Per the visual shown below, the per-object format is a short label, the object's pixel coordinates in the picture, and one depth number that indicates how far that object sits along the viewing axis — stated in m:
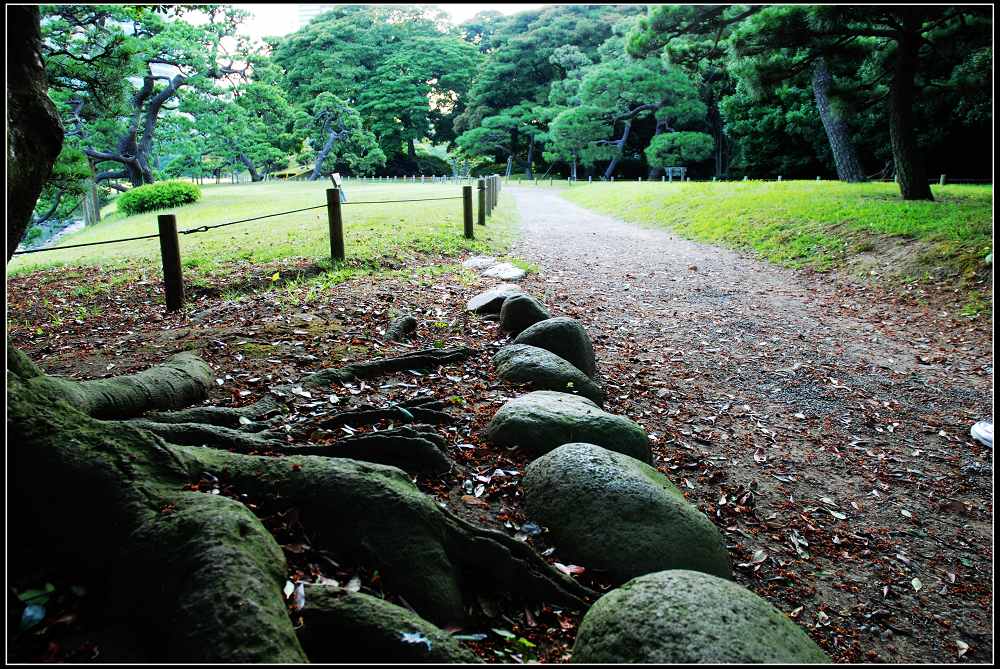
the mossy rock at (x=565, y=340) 5.95
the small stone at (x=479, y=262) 10.60
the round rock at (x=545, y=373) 5.31
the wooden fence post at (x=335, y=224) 8.66
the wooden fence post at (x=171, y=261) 6.54
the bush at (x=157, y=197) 21.64
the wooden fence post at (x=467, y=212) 13.16
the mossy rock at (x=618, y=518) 3.22
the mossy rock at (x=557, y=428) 4.23
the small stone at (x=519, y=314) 6.67
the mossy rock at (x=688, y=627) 2.21
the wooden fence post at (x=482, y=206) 15.32
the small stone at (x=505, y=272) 9.80
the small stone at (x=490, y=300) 7.35
